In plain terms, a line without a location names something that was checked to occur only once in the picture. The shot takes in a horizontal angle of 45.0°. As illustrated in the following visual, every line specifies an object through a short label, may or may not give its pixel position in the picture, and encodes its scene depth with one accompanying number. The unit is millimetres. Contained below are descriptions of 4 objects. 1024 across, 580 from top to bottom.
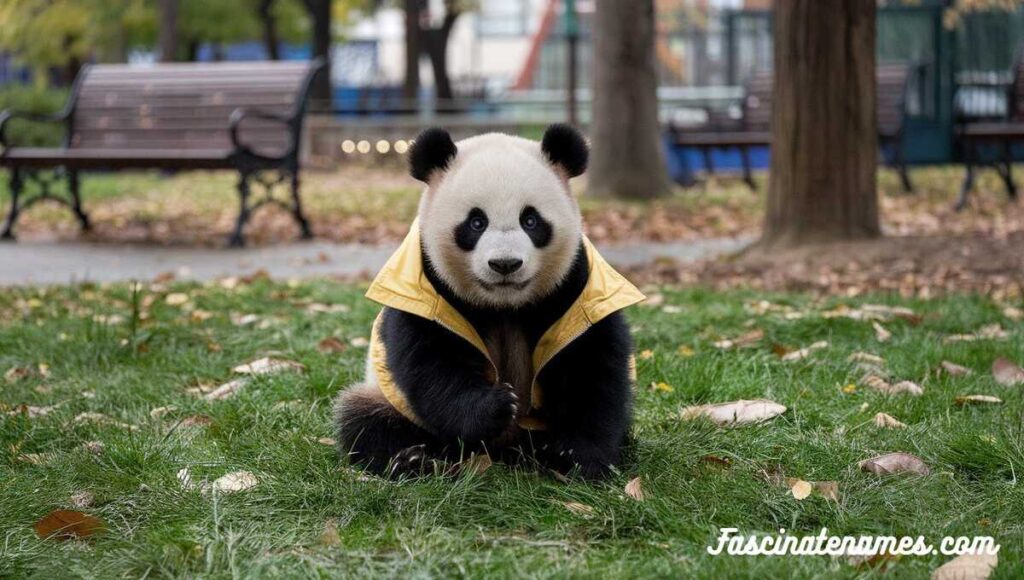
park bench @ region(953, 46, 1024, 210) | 11828
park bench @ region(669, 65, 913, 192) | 14312
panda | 3225
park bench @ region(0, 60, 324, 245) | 10516
